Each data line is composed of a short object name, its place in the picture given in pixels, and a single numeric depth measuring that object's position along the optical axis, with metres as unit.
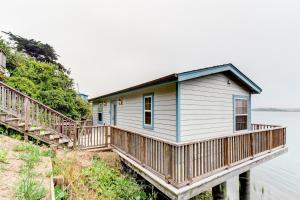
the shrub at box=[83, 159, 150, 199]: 5.40
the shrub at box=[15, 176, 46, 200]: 3.21
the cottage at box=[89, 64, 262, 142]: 6.54
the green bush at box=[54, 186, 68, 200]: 3.82
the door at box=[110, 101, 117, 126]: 12.65
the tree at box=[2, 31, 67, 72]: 28.48
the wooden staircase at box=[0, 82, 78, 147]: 6.99
